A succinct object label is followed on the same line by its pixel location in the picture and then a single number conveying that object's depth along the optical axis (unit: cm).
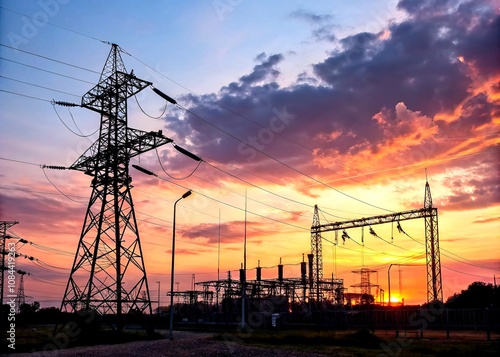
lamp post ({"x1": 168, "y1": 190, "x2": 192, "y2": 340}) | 4094
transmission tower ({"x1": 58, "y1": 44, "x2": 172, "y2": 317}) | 3797
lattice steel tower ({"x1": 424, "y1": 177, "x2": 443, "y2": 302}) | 6875
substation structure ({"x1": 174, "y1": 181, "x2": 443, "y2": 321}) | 8056
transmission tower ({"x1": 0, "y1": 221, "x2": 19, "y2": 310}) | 6253
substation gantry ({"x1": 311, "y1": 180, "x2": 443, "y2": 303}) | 6862
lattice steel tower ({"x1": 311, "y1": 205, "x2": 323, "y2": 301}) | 8775
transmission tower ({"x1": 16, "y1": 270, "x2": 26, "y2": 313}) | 8354
